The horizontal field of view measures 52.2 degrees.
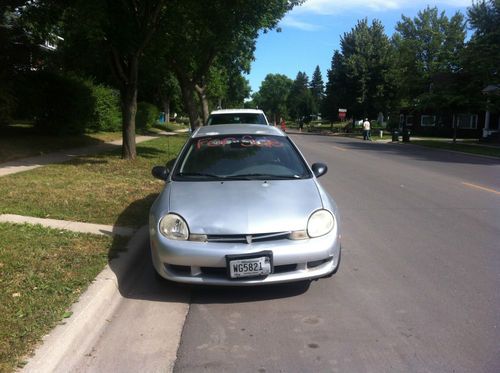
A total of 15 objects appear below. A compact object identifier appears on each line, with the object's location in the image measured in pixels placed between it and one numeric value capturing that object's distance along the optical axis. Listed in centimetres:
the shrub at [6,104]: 1501
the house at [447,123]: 4362
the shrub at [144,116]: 3519
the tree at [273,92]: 15538
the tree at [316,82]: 12794
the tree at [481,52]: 2686
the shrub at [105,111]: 2462
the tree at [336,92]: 6041
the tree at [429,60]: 3309
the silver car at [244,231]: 436
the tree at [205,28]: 1472
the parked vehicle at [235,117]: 1348
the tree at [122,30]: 1262
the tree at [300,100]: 9699
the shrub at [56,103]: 1834
